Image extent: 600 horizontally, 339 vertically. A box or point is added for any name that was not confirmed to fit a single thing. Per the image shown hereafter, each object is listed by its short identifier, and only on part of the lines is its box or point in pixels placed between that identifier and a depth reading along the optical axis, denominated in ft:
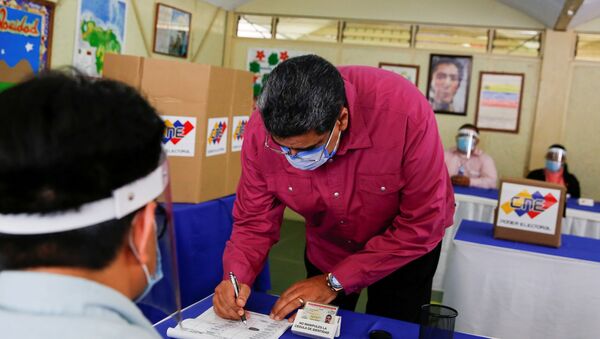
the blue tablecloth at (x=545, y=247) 8.25
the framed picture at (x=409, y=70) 20.86
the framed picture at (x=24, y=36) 11.66
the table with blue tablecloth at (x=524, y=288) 8.04
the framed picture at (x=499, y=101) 20.13
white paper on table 4.46
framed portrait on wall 20.51
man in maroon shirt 5.02
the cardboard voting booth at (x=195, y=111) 7.32
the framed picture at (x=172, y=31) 17.84
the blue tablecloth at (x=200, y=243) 7.68
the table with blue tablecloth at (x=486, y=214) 13.39
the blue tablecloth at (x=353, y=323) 4.71
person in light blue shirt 1.92
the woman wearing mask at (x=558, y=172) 16.48
